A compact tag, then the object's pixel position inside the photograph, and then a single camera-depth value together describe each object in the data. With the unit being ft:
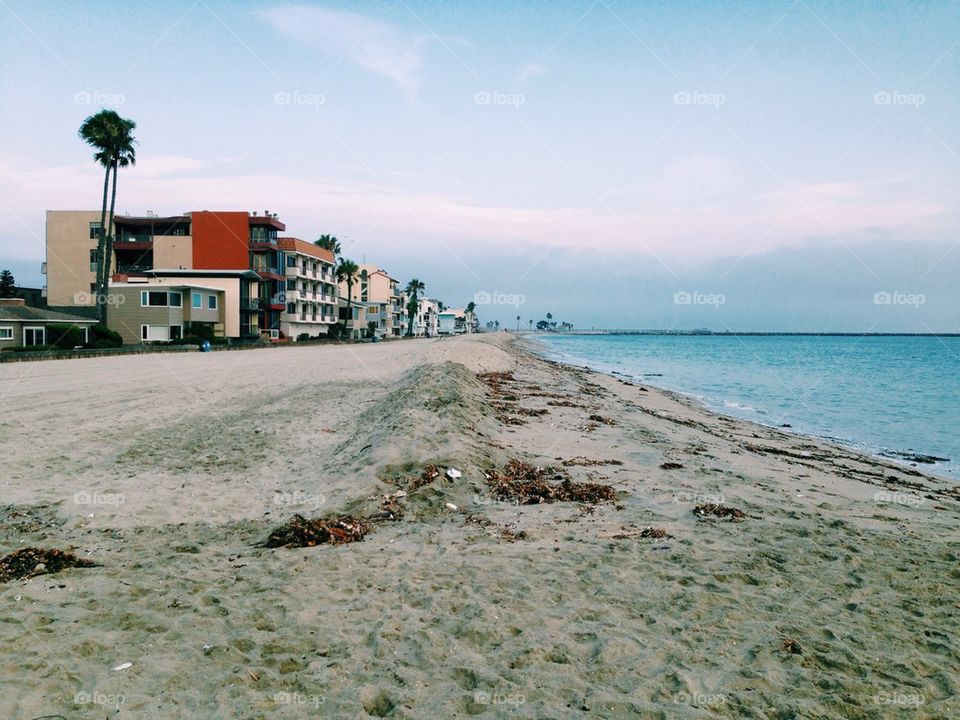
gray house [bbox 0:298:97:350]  159.63
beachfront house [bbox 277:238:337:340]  263.70
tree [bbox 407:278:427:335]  490.90
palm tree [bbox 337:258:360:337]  334.46
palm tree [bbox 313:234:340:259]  356.79
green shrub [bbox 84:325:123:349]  155.33
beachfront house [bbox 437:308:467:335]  643.66
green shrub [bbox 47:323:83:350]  150.82
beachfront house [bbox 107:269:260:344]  184.85
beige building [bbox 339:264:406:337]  385.50
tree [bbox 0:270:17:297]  335.71
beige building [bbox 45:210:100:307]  271.28
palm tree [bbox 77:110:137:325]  176.04
